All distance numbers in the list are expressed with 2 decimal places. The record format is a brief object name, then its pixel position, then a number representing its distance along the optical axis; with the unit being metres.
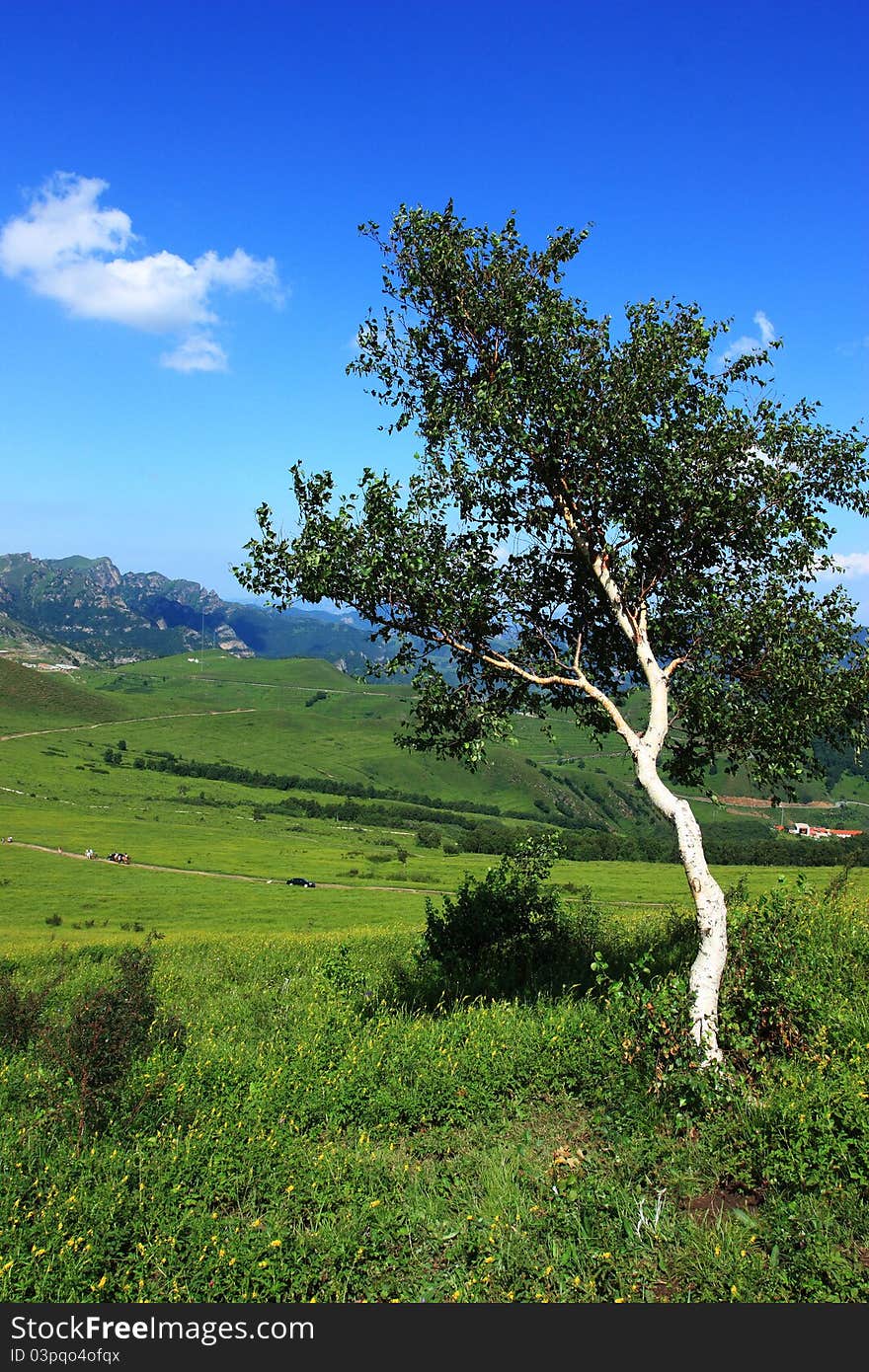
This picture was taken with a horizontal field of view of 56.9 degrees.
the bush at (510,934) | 18.42
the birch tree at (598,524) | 13.61
